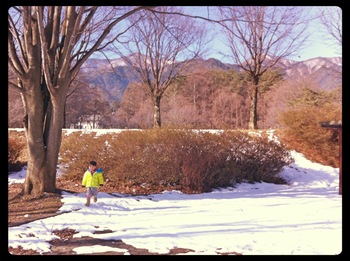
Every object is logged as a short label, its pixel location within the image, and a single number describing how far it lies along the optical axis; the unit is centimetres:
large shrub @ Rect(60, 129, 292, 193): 1074
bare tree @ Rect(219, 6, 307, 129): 1938
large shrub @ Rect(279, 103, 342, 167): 1042
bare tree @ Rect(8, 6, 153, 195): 711
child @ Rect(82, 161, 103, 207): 702
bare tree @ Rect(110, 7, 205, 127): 2358
